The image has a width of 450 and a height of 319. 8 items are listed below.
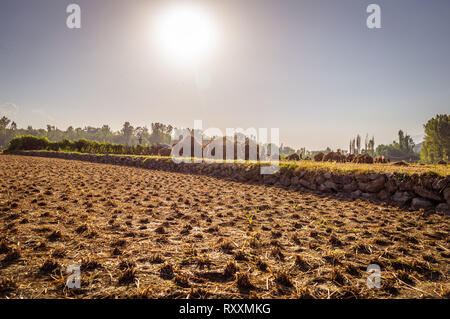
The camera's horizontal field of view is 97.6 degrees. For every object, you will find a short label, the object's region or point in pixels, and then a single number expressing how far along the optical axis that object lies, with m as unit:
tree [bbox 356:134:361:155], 32.79
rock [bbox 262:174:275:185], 9.52
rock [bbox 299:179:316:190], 7.89
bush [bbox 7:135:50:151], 31.64
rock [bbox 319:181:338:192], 7.21
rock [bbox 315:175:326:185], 7.61
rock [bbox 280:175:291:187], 8.84
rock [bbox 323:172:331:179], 7.48
